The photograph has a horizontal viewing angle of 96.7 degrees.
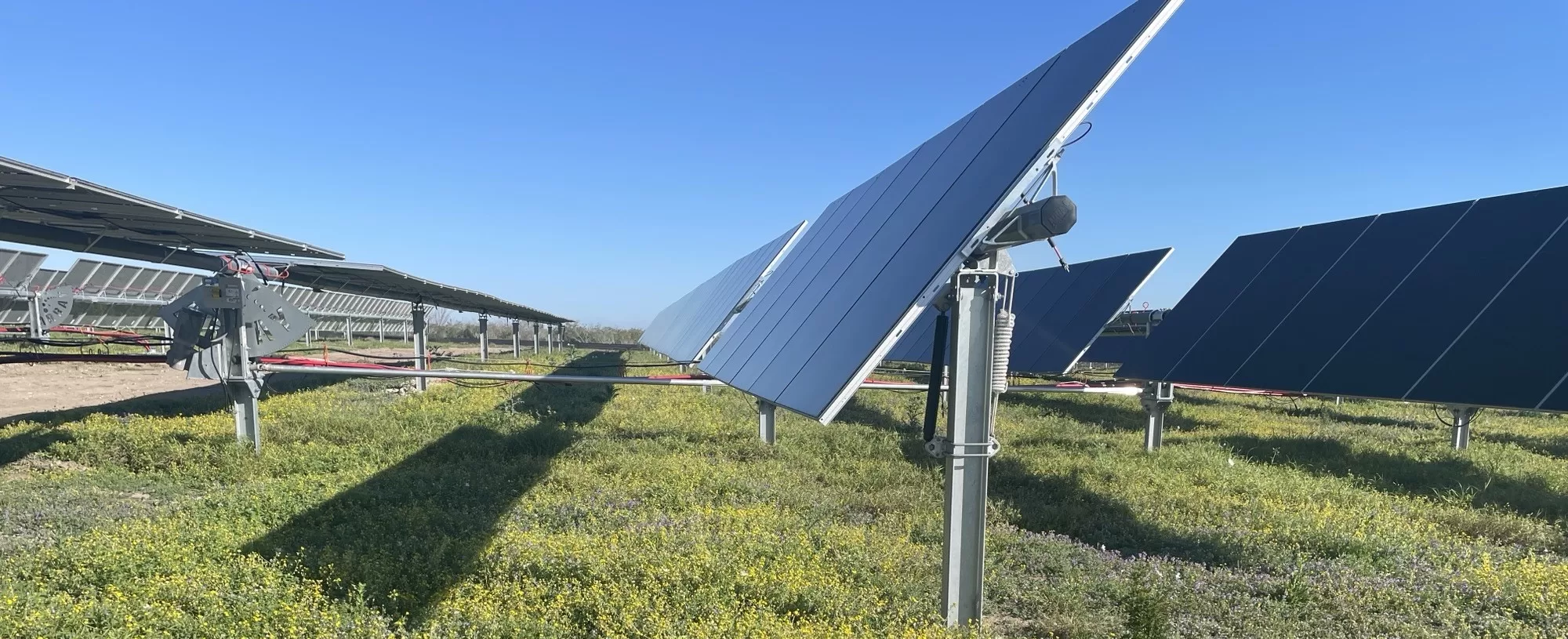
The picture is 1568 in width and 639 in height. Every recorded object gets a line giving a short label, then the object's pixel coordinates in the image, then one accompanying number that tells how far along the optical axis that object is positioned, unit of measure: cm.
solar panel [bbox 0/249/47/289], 2147
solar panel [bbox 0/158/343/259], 797
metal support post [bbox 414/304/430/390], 1857
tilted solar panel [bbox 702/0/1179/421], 411
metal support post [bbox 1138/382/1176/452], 1177
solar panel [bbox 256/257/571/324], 1440
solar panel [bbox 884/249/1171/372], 1634
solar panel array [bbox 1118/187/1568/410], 761
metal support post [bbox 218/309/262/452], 1083
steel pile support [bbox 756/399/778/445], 1219
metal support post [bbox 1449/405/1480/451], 1218
